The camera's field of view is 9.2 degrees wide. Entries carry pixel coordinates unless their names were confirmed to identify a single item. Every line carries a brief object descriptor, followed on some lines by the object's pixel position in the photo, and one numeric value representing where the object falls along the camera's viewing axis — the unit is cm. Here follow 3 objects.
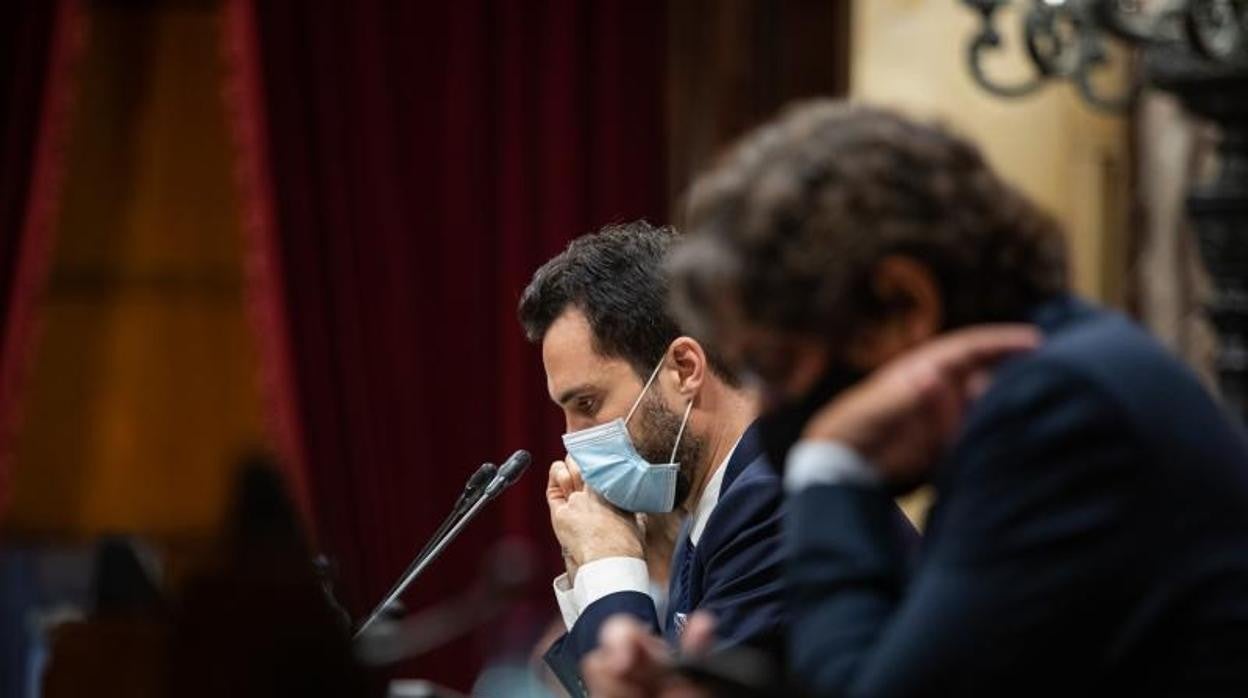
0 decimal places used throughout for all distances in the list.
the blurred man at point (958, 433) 539
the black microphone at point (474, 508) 603
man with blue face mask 616
